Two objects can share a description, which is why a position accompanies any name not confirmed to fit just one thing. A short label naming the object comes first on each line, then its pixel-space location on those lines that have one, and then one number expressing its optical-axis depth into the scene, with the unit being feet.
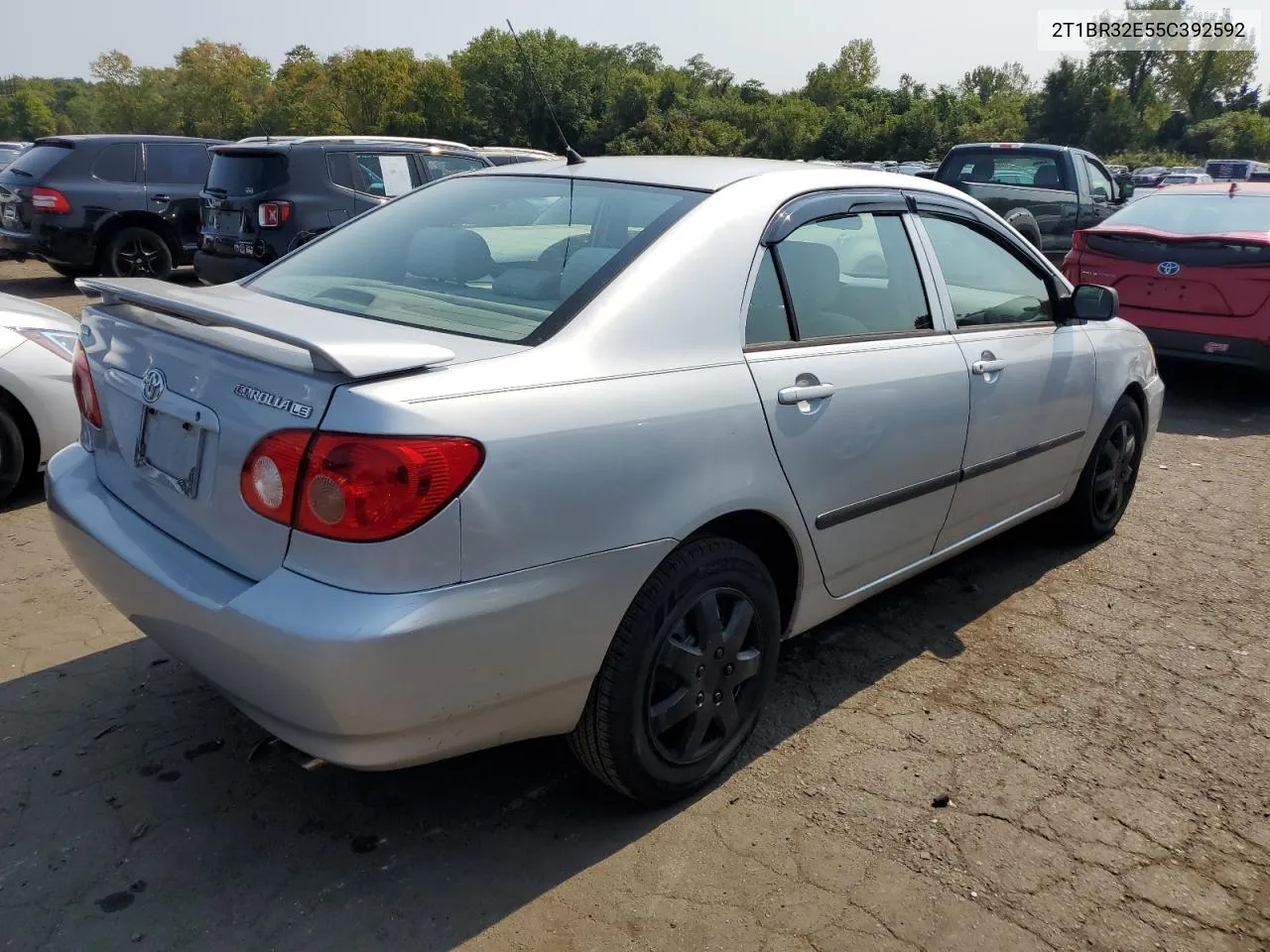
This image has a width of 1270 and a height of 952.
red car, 23.20
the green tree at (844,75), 260.42
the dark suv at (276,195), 29.55
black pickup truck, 37.45
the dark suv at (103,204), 36.22
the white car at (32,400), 15.21
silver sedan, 6.68
